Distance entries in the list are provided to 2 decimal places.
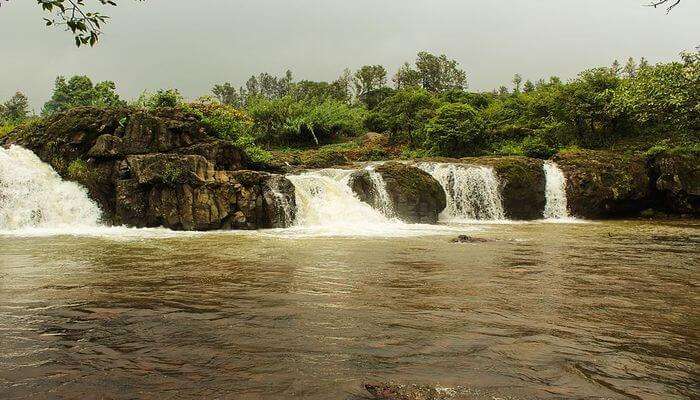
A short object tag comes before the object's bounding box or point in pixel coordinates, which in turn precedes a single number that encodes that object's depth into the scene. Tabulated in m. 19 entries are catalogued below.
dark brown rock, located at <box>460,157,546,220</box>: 23.80
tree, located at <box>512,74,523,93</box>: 60.97
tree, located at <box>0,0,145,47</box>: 3.56
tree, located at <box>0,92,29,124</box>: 47.36
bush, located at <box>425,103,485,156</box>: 34.66
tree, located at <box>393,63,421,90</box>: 72.25
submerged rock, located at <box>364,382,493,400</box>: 3.07
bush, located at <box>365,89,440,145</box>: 39.34
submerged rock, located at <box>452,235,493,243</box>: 12.84
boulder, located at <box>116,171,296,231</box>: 17.52
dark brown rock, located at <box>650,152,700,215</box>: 23.28
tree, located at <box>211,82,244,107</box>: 83.88
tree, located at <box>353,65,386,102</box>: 68.12
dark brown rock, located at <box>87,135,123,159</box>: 18.47
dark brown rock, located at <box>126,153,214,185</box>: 17.48
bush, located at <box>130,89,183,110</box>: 25.19
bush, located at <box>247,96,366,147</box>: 42.78
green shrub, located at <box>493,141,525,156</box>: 33.50
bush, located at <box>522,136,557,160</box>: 30.25
